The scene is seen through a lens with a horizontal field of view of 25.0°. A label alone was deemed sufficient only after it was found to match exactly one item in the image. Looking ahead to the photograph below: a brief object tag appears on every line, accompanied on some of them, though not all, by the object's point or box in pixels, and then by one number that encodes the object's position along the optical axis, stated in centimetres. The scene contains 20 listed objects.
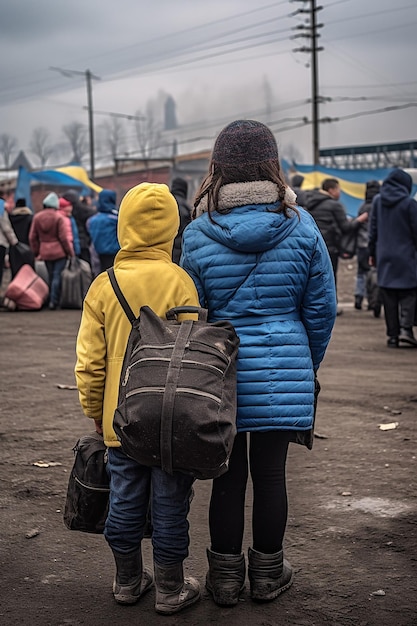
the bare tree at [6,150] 8014
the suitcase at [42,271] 1662
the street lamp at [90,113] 6208
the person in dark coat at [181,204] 1153
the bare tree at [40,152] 8962
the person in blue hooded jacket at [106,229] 1195
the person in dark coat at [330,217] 1312
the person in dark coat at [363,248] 1405
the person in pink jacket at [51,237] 1511
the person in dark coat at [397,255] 1055
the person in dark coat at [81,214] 1655
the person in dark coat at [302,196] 1274
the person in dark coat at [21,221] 1756
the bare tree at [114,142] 8570
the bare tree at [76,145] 7881
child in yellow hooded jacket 359
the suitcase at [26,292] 1567
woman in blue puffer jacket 358
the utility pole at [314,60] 4262
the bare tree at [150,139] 7914
